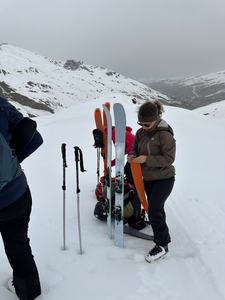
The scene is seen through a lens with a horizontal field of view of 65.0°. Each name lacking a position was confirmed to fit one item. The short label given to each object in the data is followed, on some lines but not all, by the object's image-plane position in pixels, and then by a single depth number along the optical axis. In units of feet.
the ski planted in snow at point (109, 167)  8.79
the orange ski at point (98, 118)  12.45
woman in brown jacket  7.17
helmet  10.25
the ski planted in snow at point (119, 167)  7.75
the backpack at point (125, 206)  10.19
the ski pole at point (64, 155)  7.59
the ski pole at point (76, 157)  7.54
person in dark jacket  4.80
